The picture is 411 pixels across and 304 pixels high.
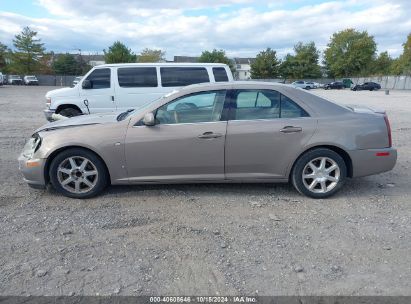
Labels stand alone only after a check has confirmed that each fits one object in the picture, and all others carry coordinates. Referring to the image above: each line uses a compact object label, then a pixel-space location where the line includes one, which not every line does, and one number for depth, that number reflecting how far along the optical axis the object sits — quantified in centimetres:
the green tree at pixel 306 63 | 8556
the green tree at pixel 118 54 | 6308
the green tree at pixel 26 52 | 6900
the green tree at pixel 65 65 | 7881
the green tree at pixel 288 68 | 8588
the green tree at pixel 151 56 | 8340
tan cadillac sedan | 468
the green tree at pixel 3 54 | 6971
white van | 980
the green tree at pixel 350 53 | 9212
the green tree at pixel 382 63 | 9419
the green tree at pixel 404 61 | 8141
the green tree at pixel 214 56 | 7706
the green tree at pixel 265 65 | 8262
